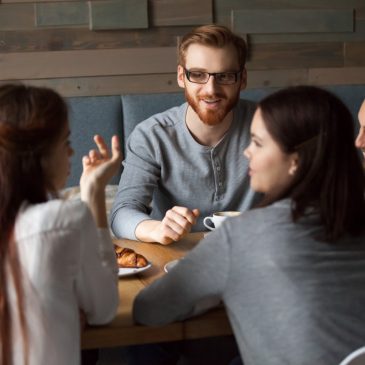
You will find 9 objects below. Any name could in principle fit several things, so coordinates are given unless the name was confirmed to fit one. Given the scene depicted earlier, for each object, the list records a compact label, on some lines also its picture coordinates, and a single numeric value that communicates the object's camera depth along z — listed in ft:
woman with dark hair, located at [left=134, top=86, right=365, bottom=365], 5.02
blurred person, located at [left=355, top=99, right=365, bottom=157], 7.13
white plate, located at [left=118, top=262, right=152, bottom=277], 5.67
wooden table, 5.15
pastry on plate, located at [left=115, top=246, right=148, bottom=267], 5.78
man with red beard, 7.18
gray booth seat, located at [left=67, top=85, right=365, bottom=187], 8.56
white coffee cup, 6.32
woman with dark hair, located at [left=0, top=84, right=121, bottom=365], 4.91
